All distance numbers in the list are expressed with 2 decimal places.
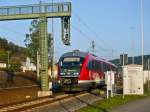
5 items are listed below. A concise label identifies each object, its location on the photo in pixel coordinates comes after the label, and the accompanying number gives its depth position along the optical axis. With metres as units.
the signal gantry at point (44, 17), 25.66
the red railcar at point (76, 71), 24.47
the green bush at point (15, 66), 74.71
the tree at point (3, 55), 83.85
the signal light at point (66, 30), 26.41
